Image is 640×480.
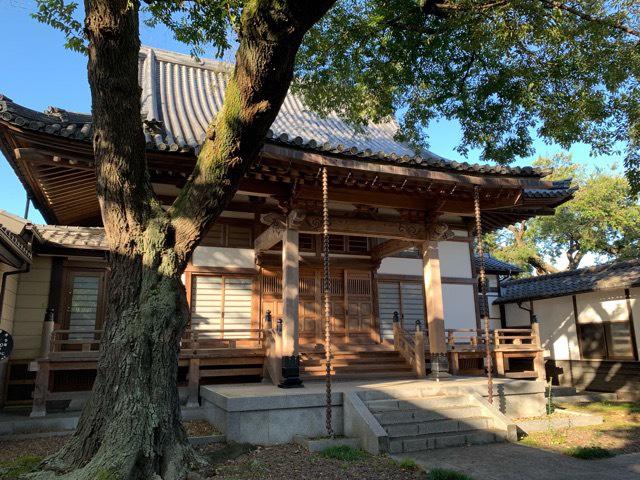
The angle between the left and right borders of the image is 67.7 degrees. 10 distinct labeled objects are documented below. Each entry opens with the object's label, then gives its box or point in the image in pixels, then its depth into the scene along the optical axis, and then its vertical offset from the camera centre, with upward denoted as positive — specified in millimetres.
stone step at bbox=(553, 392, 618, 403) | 12095 -1571
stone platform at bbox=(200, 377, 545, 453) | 7289 -1039
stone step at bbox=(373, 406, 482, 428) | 7566 -1192
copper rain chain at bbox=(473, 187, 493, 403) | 8602 +1038
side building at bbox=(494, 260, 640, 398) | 14406 +474
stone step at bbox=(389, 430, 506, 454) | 7000 -1499
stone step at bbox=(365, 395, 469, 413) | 7895 -1035
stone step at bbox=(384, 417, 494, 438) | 7352 -1341
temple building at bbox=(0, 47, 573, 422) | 8609 +2083
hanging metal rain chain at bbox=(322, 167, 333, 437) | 7508 +663
